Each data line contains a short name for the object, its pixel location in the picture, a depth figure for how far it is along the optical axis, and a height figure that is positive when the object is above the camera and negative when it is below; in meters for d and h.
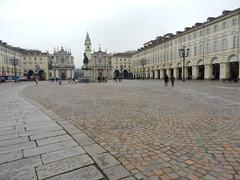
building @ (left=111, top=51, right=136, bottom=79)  104.23 +7.80
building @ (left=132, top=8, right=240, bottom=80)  37.34 +6.70
